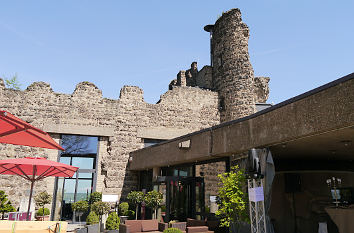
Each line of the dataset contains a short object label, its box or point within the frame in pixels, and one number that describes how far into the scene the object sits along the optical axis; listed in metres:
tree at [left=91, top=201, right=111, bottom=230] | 10.67
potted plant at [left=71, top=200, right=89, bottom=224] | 11.13
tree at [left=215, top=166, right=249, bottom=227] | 7.45
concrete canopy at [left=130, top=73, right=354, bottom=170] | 5.46
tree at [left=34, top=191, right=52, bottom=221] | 12.37
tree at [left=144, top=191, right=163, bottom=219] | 11.02
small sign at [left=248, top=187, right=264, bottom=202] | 6.50
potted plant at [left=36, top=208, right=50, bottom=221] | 12.17
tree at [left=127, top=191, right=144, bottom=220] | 12.34
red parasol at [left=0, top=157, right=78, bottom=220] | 7.86
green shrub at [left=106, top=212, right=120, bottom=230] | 10.09
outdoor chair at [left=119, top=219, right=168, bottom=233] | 9.21
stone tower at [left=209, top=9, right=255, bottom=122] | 17.36
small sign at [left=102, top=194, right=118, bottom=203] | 14.36
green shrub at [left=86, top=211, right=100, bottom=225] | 10.09
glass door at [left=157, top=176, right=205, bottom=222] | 10.89
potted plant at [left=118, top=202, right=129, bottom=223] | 13.21
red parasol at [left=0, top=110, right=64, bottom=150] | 4.84
